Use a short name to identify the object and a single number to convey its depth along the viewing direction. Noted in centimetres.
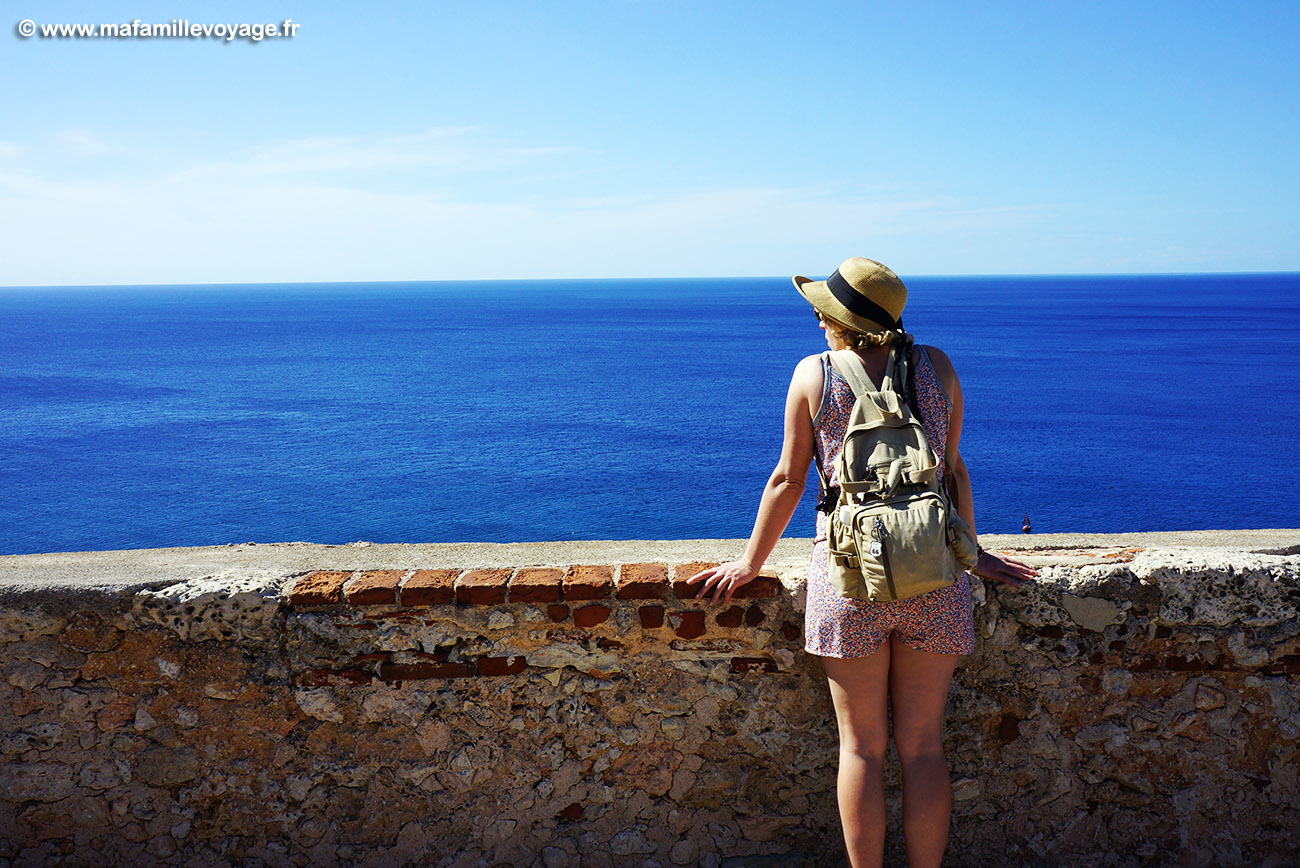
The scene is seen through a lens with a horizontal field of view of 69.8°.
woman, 229
